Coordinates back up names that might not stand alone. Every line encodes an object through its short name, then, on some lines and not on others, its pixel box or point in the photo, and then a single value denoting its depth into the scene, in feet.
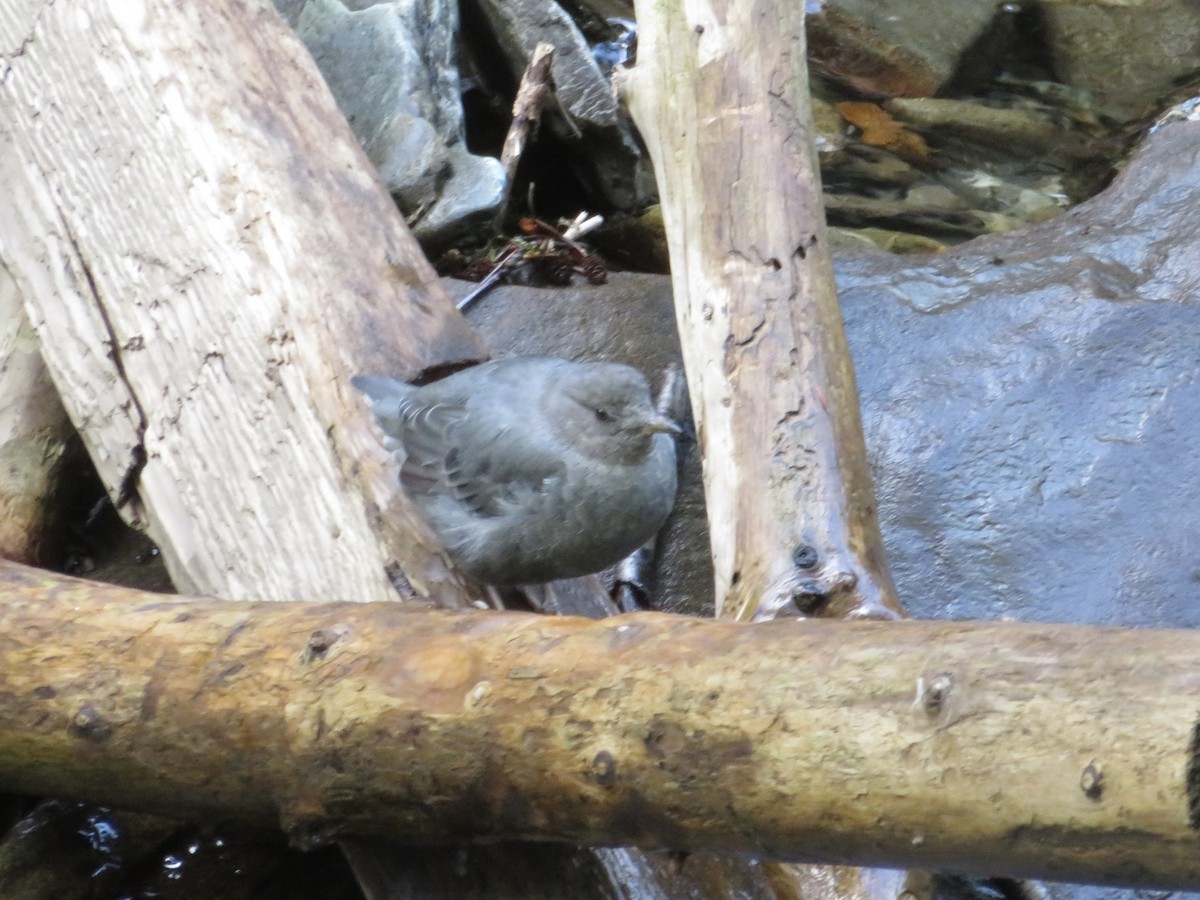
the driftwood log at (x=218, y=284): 19.26
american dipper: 19.94
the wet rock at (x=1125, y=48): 41.27
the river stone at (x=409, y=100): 32.71
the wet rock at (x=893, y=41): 43.01
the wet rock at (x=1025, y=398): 22.47
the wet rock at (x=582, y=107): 36.88
